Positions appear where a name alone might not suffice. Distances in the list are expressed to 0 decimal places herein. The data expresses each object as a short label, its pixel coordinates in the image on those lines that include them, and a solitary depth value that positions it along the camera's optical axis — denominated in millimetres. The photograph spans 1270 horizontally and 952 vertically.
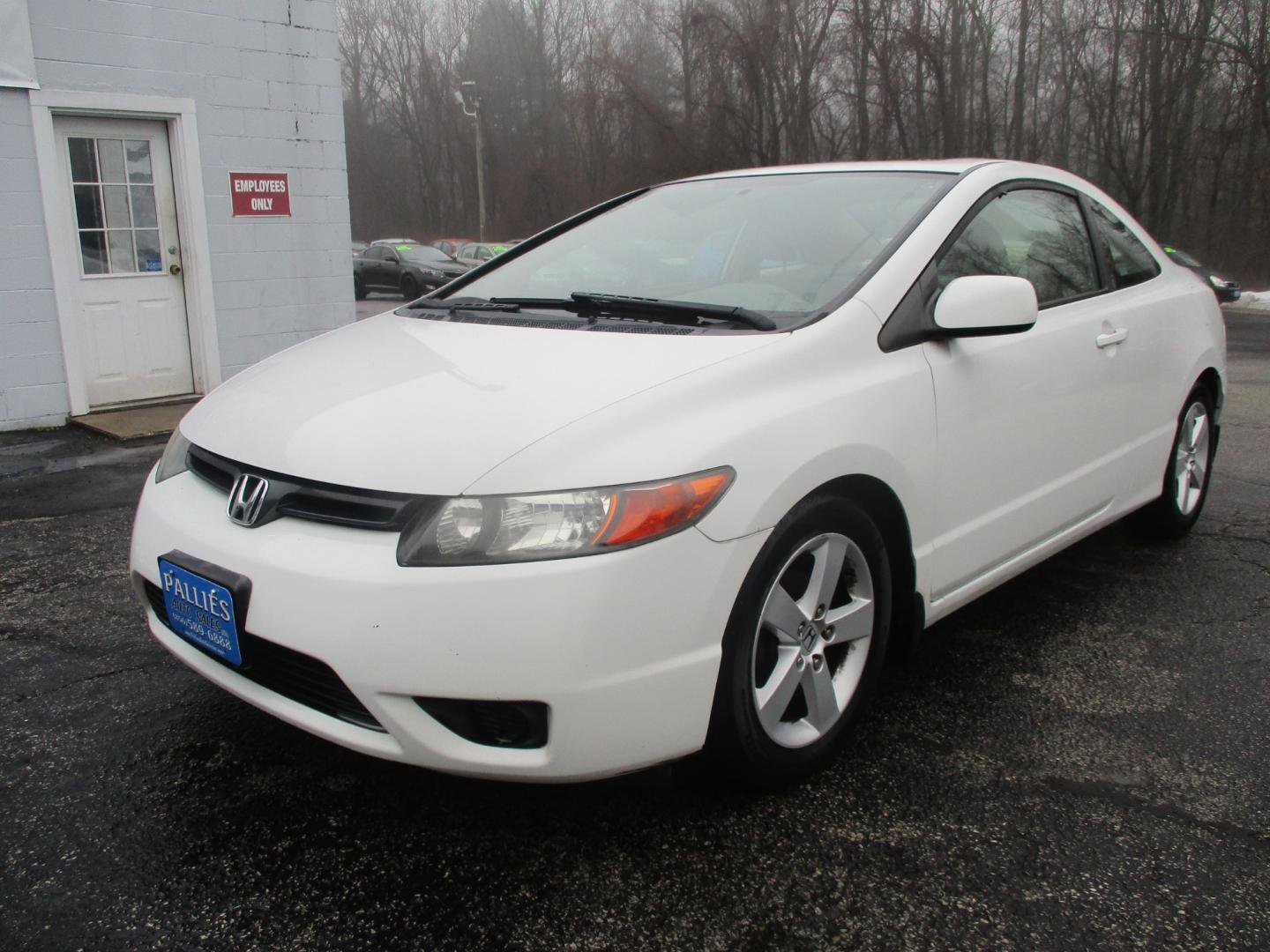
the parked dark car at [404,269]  24156
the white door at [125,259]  7223
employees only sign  7879
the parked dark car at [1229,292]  12914
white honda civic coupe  1907
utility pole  35594
